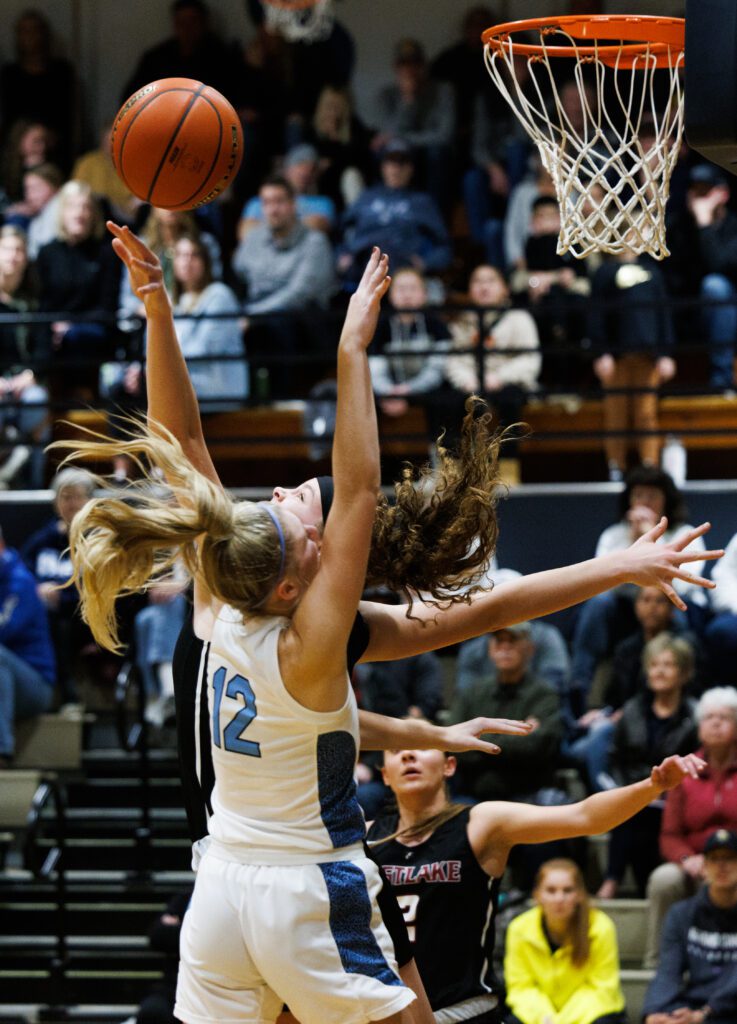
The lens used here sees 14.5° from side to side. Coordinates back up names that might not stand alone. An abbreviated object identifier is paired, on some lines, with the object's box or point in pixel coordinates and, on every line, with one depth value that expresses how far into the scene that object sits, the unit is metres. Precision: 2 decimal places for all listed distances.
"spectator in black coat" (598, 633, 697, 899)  12.01
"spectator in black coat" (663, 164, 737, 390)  16.04
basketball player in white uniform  5.33
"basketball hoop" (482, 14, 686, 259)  7.59
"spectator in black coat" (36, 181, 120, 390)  16.65
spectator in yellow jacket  10.86
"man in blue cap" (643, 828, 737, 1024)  10.81
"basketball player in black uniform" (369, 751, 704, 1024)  6.96
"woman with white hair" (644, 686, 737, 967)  11.49
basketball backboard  6.02
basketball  7.17
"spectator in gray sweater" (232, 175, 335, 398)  16.39
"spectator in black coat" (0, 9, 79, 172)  21.04
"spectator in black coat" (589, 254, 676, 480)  15.24
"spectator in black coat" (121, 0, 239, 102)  20.51
